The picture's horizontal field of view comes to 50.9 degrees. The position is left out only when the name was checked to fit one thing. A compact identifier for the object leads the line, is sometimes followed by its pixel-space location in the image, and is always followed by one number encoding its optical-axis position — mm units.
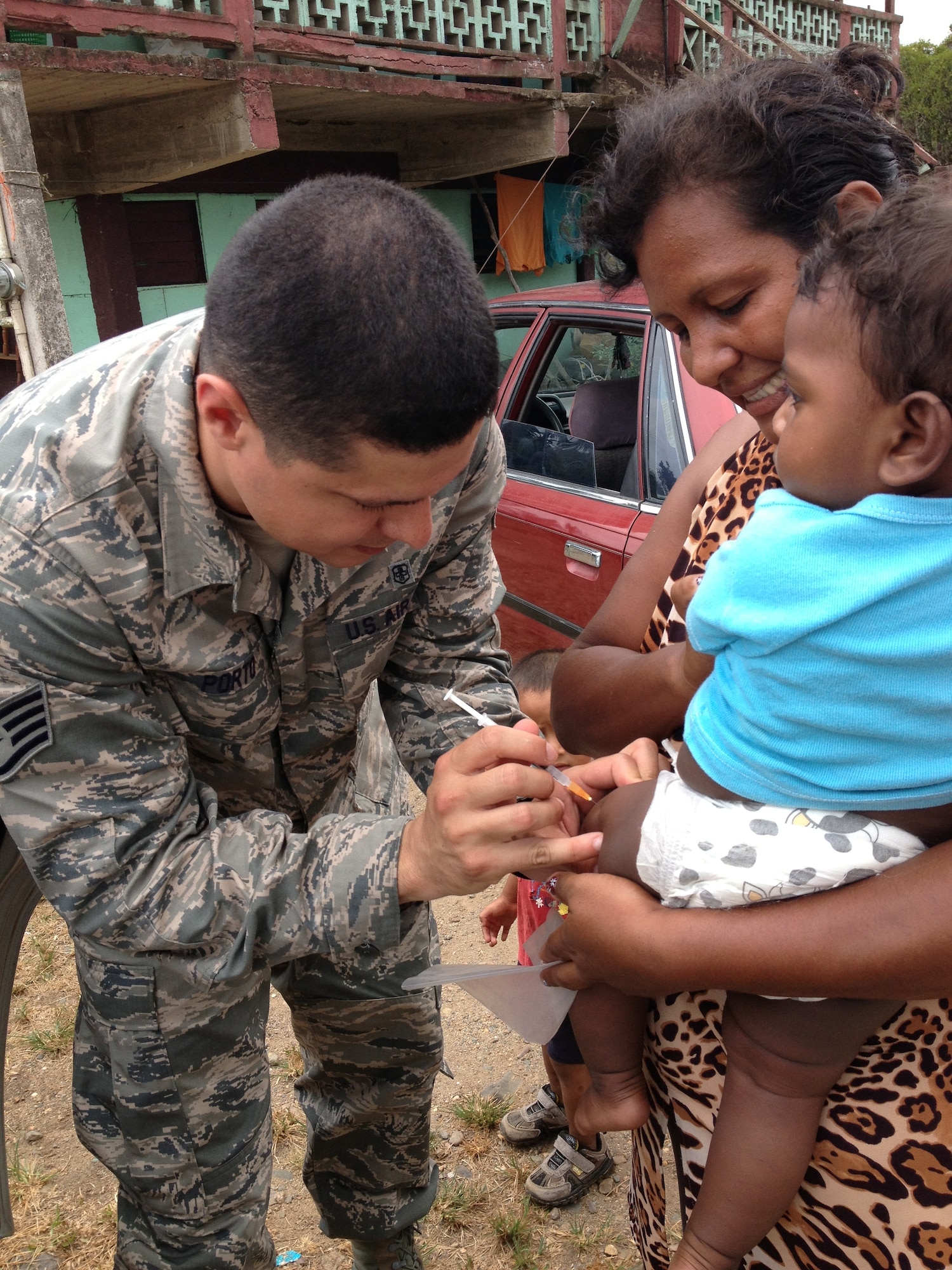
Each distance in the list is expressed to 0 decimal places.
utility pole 5734
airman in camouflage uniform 1473
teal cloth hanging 10516
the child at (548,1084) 2238
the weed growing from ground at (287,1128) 2850
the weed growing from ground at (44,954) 3643
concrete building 6477
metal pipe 6113
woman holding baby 1176
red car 3385
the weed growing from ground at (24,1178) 2719
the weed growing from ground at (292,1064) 3102
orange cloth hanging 10070
